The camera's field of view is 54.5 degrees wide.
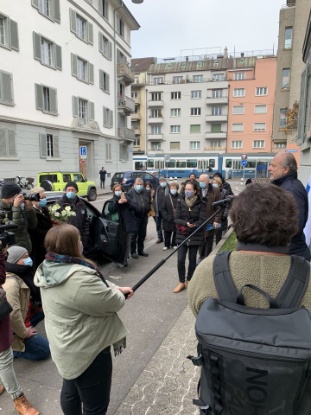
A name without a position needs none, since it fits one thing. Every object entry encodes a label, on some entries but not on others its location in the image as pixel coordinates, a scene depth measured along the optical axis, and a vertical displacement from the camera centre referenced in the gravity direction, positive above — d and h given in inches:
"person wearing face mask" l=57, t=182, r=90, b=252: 206.4 -31.4
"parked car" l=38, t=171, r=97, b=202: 634.0 -44.0
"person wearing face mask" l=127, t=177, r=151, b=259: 258.0 -40.5
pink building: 1930.4 +366.2
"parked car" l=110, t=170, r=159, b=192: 797.8 -37.7
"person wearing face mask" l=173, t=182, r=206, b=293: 188.9 -37.0
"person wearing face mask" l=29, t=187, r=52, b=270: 175.6 -42.2
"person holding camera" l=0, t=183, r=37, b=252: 147.8 -23.8
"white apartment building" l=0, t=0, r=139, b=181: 678.5 +215.7
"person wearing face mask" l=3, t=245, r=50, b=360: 112.6 -54.3
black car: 214.1 -52.0
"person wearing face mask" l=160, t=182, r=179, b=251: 279.1 -42.5
